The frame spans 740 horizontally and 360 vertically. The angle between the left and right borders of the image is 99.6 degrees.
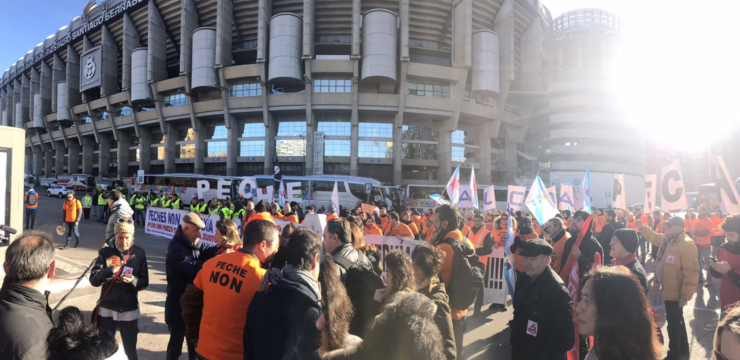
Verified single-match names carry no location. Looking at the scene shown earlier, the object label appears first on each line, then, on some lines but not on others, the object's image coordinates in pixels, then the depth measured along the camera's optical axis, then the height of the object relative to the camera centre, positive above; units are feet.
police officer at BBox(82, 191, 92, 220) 55.26 -5.84
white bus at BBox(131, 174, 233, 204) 85.40 -2.80
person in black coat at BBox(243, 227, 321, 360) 5.57 -2.56
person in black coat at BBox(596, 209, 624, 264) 20.31 -3.92
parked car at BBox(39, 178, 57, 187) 127.83 -3.81
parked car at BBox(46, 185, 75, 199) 101.77 -6.01
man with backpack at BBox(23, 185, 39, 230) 37.91 -5.43
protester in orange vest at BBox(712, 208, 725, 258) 28.62 -4.48
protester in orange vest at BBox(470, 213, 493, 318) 18.62 -4.12
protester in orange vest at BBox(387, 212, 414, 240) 25.16 -3.94
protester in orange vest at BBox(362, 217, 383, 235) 26.45 -4.25
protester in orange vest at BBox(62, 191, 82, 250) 32.53 -4.28
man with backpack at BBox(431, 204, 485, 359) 11.28 -3.56
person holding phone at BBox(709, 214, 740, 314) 11.51 -2.87
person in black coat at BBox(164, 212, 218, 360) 10.50 -3.27
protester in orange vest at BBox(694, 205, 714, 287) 26.37 -4.49
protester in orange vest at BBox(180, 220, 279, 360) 7.16 -2.62
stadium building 99.86 +32.48
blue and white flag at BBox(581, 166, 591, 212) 30.35 -0.84
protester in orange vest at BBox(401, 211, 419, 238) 29.86 -3.96
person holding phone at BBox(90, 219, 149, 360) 9.84 -3.58
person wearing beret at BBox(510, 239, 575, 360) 7.70 -3.38
